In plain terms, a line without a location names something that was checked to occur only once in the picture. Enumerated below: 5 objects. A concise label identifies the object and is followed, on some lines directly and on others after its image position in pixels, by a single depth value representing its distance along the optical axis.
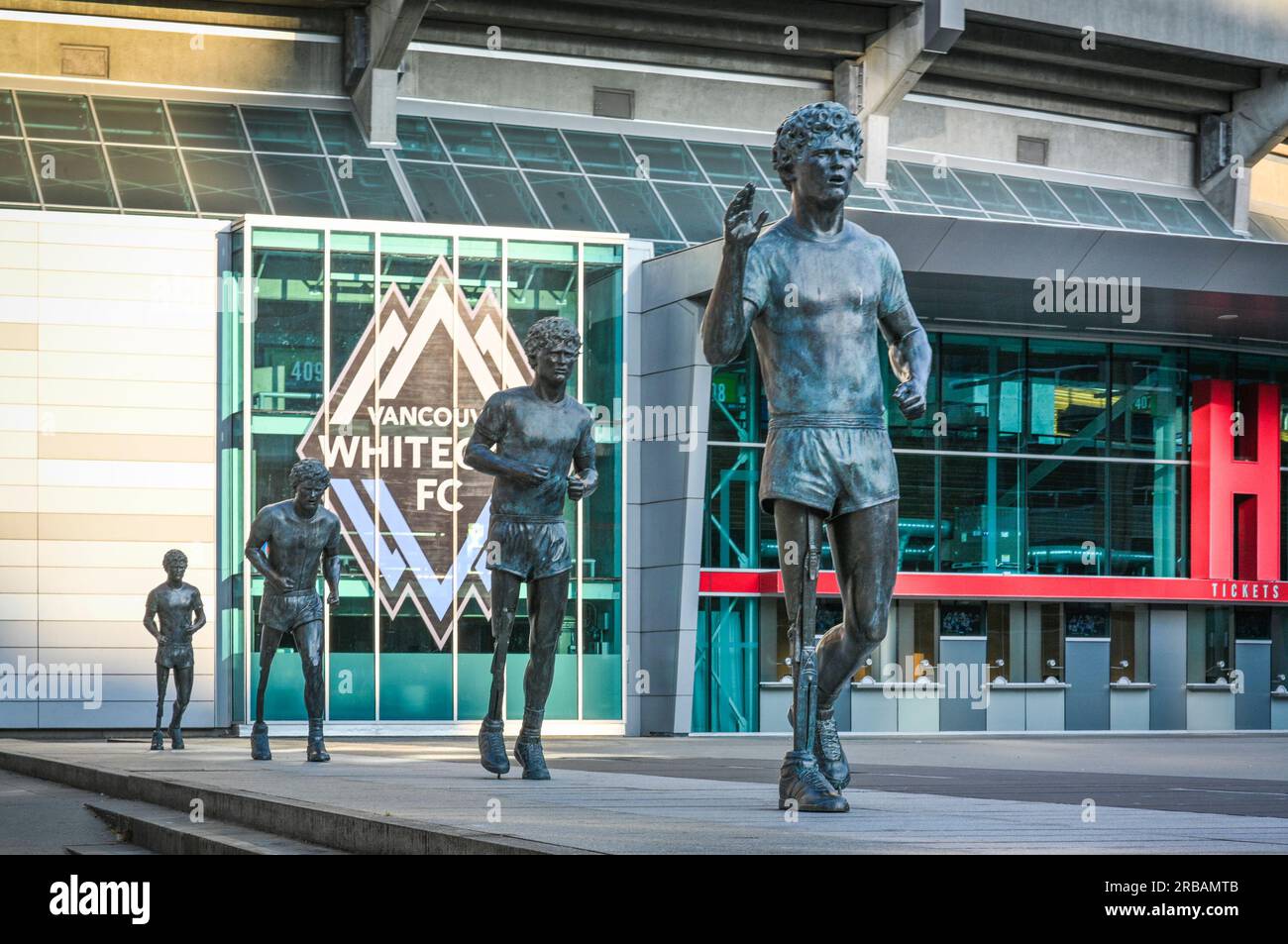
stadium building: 26.83
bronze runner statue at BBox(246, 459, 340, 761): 14.81
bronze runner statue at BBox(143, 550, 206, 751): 20.55
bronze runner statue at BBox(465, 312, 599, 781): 10.36
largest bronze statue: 7.35
